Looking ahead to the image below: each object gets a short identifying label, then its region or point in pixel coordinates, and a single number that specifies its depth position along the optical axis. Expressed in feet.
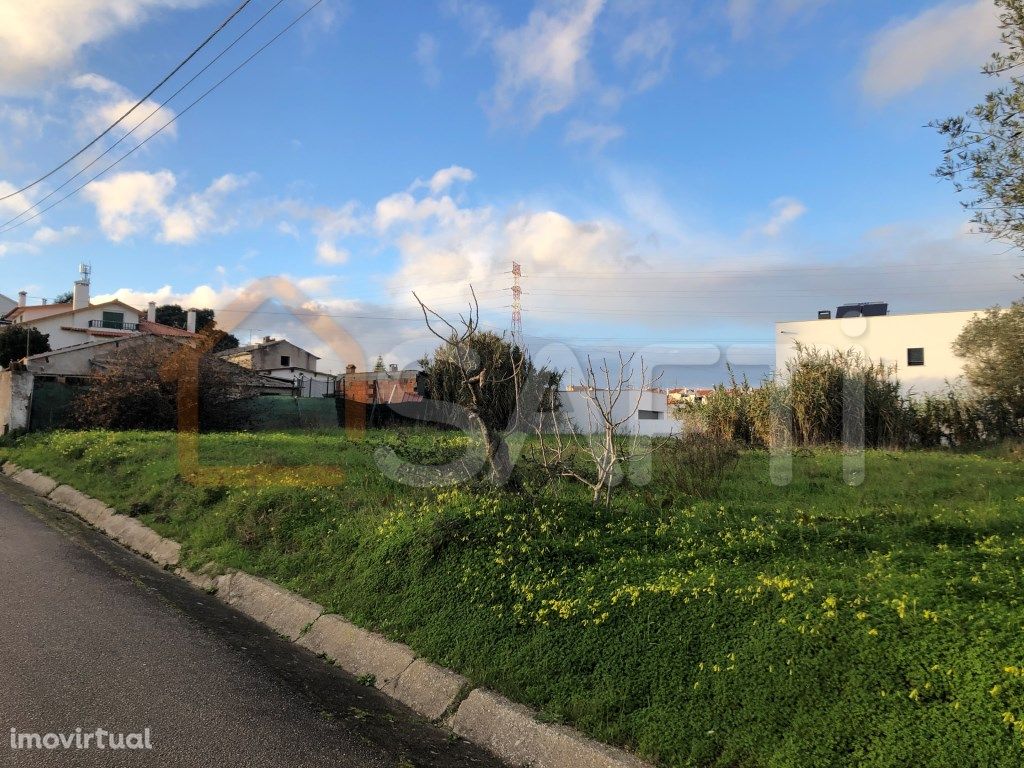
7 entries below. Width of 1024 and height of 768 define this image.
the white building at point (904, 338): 112.47
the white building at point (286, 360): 124.26
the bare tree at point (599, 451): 21.52
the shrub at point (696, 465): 25.93
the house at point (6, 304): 226.17
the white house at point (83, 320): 161.38
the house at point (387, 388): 85.46
